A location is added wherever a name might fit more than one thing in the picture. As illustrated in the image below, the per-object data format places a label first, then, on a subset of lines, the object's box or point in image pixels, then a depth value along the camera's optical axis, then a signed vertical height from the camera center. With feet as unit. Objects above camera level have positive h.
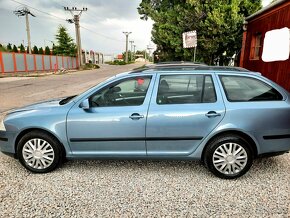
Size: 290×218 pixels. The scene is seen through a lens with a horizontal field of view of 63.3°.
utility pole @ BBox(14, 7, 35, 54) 102.55 +19.01
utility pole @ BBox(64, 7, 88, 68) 116.88 +12.62
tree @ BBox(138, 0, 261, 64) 40.19 +6.07
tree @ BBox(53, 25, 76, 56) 143.34 +7.75
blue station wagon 9.98 -2.72
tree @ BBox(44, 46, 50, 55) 110.84 +2.78
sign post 31.51 +2.64
